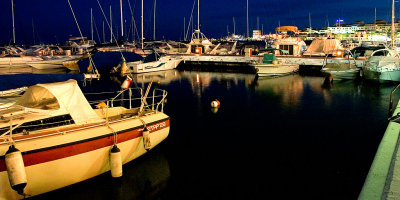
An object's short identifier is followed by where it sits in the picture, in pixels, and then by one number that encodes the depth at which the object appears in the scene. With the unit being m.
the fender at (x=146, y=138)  10.42
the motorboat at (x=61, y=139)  8.07
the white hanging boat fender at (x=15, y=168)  7.48
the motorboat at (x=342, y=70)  32.22
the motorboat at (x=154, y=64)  40.59
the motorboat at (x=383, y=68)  28.36
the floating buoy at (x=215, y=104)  20.62
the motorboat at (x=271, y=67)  34.55
